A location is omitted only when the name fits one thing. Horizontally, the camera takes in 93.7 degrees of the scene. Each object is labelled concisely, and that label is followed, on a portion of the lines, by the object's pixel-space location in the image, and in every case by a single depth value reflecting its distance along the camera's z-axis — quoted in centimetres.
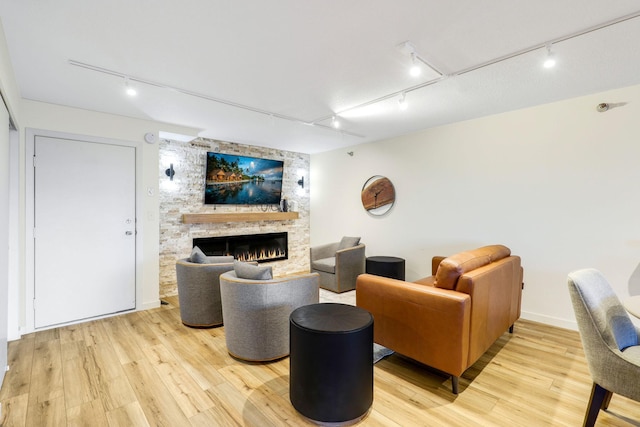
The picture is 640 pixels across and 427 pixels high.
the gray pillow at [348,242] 529
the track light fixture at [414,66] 230
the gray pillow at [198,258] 352
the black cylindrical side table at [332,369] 185
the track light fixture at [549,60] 222
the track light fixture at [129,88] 279
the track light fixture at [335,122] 392
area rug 277
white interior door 340
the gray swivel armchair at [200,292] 337
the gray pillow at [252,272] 275
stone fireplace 469
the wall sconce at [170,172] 467
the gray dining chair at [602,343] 158
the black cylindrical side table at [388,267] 446
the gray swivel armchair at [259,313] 260
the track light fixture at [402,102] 308
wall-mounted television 516
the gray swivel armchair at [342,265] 477
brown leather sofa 212
